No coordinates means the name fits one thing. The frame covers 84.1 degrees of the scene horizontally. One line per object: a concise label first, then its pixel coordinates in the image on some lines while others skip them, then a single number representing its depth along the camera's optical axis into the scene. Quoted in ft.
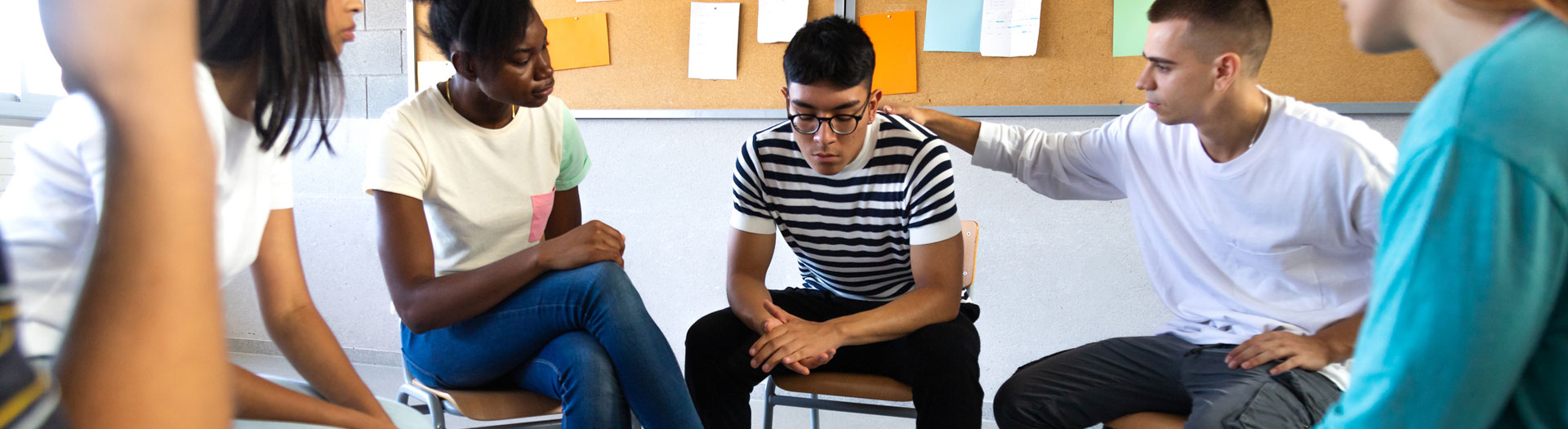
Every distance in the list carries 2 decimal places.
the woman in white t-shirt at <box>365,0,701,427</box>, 4.34
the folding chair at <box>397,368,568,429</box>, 4.61
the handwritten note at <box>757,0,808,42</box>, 8.20
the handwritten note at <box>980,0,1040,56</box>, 7.63
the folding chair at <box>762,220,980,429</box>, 5.23
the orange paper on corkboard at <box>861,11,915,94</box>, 7.98
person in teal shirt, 1.83
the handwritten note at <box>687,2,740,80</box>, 8.45
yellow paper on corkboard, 8.86
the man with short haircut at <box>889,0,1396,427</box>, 4.39
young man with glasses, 5.08
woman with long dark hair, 2.35
